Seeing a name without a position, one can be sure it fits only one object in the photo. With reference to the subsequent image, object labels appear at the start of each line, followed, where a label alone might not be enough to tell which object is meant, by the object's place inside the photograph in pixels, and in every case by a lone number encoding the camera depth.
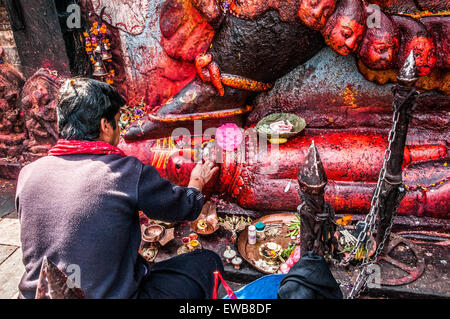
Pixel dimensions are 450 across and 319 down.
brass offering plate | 3.12
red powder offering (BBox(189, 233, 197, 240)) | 3.46
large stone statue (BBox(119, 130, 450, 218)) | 3.47
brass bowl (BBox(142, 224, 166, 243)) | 3.32
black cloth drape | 1.38
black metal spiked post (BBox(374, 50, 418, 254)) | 2.11
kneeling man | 1.55
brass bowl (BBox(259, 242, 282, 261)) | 3.18
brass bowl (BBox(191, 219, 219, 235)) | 3.49
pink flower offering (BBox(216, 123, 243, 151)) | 3.92
